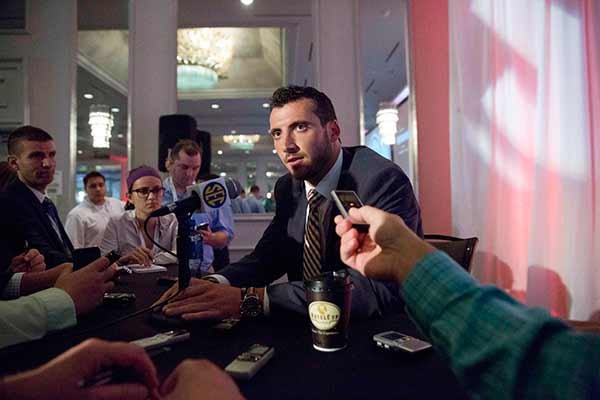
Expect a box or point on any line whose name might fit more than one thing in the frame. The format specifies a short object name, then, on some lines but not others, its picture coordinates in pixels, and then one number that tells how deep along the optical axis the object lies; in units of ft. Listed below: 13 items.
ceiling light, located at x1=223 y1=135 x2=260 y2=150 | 13.25
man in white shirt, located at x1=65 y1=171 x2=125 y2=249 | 11.76
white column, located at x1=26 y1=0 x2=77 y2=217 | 12.51
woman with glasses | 8.12
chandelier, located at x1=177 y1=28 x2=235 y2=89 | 12.60
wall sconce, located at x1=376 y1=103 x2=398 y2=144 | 13.19
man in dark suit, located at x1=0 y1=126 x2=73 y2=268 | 6.78
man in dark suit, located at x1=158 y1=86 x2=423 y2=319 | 4.83
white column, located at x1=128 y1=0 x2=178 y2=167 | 11.91
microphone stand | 4.01
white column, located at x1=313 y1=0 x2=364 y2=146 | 12.05
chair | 6.43
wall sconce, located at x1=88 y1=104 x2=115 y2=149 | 12.82
